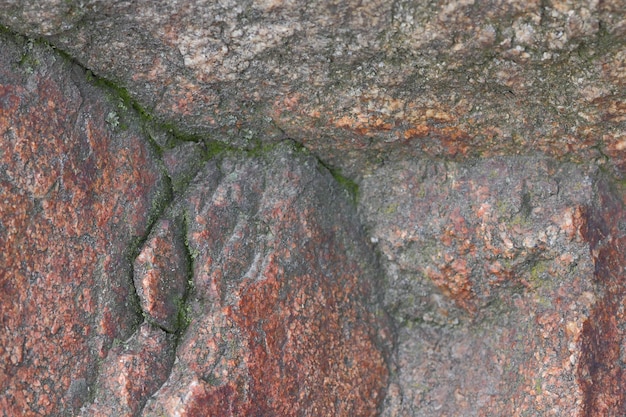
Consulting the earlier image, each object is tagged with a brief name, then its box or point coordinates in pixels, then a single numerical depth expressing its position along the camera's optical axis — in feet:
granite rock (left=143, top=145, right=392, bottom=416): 7.05
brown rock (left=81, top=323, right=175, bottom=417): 6.85
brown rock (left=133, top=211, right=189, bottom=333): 7.11
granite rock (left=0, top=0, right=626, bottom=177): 6.32
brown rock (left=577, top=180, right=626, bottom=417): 7.18
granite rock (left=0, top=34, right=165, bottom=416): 6.59
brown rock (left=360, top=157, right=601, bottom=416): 7.26
